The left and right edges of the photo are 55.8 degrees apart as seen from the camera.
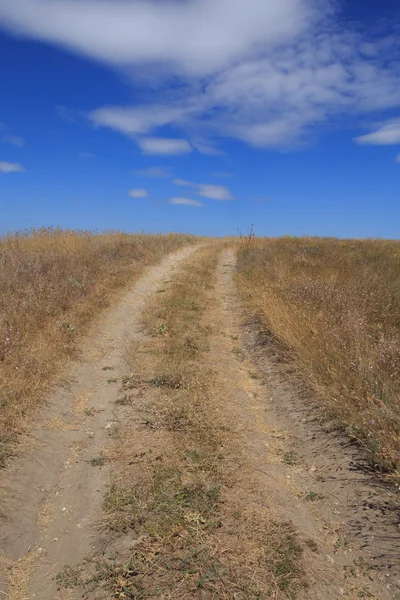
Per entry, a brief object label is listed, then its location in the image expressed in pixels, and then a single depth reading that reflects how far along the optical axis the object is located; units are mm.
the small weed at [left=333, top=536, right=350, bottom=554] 3275
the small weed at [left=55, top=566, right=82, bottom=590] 2869
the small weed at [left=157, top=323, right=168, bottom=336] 8469
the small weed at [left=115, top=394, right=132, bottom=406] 5627
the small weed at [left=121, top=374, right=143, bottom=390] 6105
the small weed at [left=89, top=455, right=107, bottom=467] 4285
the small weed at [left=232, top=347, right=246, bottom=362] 7741
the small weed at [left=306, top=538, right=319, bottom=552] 3225
